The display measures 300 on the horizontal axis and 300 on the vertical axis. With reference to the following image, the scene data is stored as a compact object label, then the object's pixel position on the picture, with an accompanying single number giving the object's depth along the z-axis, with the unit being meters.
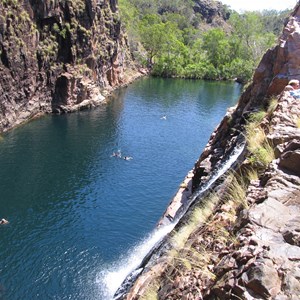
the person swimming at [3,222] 31.05
